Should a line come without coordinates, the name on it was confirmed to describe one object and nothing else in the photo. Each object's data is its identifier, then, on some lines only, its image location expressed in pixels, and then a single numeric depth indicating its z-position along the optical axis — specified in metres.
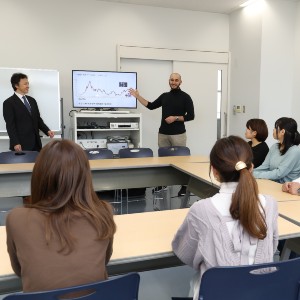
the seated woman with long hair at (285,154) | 2.62
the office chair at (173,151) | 4.07
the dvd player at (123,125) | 5.23
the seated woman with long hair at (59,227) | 1.03
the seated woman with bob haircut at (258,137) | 2.99
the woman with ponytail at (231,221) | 1.19
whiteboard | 4.75
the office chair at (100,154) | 3.77
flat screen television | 5.11
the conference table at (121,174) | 2.95
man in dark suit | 3.99
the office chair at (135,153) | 3.88
